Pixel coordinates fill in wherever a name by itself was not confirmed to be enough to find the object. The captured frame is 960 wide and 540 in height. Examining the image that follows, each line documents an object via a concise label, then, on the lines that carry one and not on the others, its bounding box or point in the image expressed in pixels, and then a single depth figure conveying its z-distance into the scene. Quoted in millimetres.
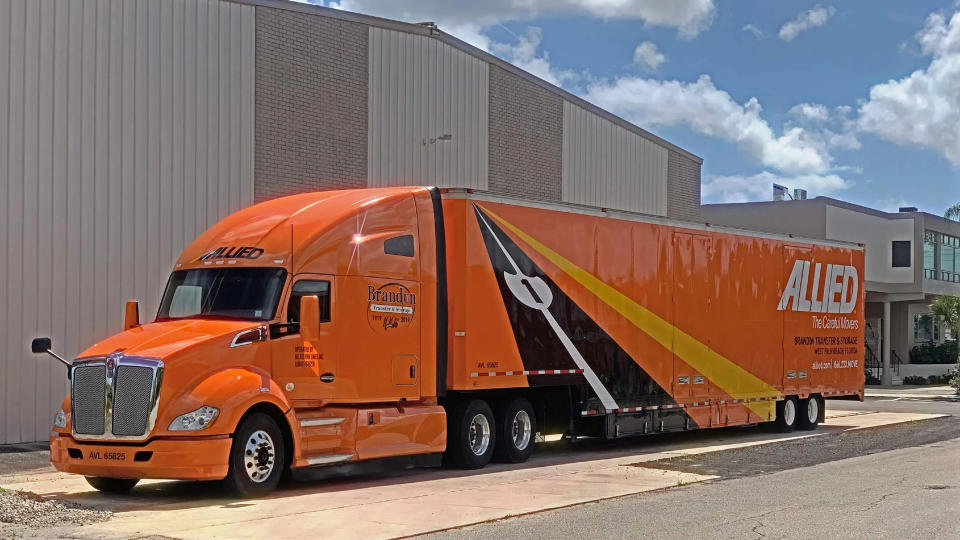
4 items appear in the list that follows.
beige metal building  17875
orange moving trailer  12391
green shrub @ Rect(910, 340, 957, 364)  52469
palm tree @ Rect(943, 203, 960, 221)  61809
